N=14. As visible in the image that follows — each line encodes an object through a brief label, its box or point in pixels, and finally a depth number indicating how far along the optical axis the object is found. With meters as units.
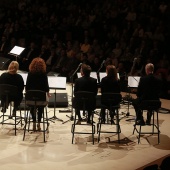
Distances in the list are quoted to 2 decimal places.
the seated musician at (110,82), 8.70
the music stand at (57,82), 9.42
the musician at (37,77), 8.60
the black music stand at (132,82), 10.32
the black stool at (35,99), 8.12
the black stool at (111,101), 8.22
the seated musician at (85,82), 8.65
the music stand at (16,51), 12.93
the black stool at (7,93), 8.41
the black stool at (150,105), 8.29
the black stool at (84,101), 8.04
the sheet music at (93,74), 10.58
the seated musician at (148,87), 8.65
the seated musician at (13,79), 8.80
